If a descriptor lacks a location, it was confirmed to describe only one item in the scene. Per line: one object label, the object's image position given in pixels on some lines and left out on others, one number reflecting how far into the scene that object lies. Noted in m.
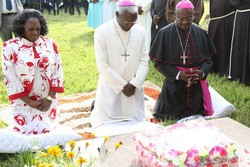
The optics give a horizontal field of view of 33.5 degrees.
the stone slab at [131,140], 3.17
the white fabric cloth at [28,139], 3.58
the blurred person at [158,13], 9.05
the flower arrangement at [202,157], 2.55
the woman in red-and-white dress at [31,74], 4.39
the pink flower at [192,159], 2.55
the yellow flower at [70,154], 2.32
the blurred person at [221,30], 8.20
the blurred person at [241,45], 7.71
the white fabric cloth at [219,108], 5.43
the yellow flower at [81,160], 2.30
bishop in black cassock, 5.52
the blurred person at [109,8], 11.98
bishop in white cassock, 5.34
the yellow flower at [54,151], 2.31
